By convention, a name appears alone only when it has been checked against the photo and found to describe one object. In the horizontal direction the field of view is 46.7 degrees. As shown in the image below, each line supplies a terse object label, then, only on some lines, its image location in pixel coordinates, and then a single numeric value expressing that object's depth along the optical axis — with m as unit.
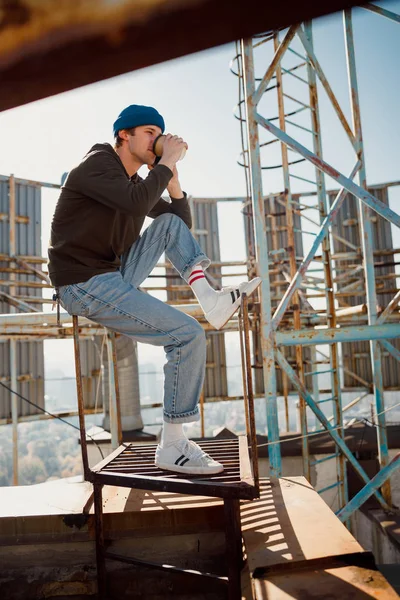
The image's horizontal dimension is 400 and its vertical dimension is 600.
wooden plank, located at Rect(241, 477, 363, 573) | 2.18
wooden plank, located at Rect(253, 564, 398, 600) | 1.77
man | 2.54
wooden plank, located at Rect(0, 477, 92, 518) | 2.97
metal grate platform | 2.26
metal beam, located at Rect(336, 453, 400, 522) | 4.69
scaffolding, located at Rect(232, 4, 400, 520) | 4.66
